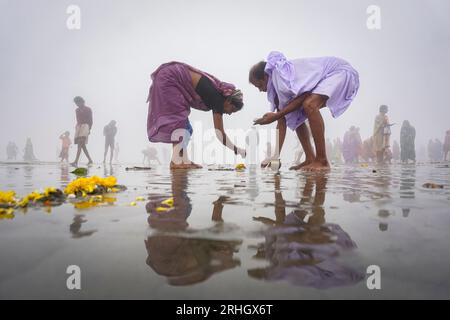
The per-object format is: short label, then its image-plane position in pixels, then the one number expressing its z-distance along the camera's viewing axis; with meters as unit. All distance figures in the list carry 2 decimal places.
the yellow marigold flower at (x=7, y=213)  0.89
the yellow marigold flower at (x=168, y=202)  1.09
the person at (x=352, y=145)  20.36
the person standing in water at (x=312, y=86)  3.85
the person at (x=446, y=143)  18.15
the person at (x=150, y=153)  28.00
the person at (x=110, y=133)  15.73
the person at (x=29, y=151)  24.23
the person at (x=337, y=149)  25.88
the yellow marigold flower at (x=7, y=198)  1.08
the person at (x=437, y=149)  27.85
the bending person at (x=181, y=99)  4.59
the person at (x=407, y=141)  17.20
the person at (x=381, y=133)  12.92
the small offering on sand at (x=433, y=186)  1.80
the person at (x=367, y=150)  20.58
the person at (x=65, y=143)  15.60
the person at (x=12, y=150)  31.62
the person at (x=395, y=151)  26.12
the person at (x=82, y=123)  10.33
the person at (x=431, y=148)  28.32
